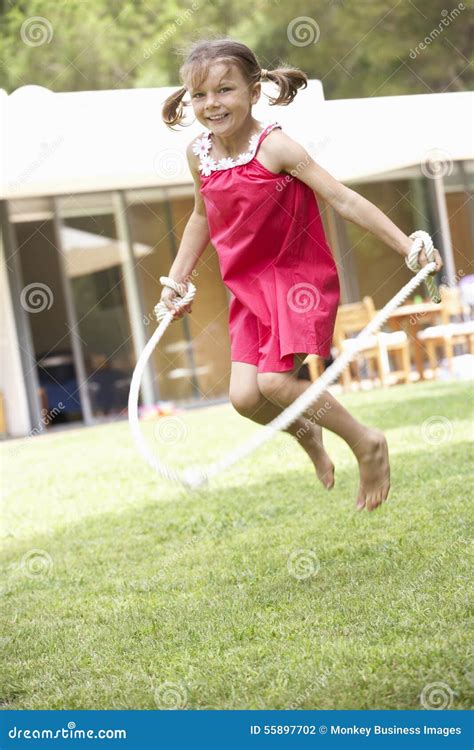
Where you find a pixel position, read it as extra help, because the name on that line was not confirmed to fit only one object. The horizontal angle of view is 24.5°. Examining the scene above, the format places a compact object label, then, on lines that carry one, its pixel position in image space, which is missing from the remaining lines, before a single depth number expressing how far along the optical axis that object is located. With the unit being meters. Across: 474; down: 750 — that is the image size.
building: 14.24
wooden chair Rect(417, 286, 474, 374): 14.34
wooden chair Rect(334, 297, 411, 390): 14.40
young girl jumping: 3.86
